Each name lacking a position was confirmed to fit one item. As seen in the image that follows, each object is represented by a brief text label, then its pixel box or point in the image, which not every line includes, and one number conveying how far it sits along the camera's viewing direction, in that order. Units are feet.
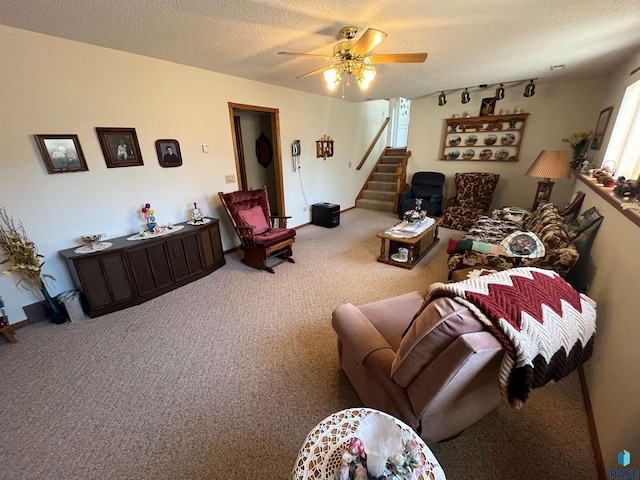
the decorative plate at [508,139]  15.14
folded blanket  7.53
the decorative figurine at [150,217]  9.32
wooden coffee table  10.46
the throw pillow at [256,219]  11.13
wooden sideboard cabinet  7.72
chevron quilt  2.76
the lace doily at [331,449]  2.64
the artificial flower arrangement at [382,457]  2.36
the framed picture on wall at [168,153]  9.62
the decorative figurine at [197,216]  10.62
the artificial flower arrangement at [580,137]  12.52
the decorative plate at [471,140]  16.16
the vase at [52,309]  7.55
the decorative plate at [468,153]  16.41
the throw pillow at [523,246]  6.79
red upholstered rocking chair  10.60
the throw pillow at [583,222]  7.09
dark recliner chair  16.62
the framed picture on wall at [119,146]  8.31
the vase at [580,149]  12.71
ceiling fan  6.11
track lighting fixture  12.91
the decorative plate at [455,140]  16.69
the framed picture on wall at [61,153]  7.30
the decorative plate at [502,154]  15.51
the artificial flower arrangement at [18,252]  6.96
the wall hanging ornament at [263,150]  16.62
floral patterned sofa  6.44
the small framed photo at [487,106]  15.06
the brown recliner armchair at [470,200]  15.31
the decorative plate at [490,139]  15.61
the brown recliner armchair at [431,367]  2.84
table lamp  10.46
